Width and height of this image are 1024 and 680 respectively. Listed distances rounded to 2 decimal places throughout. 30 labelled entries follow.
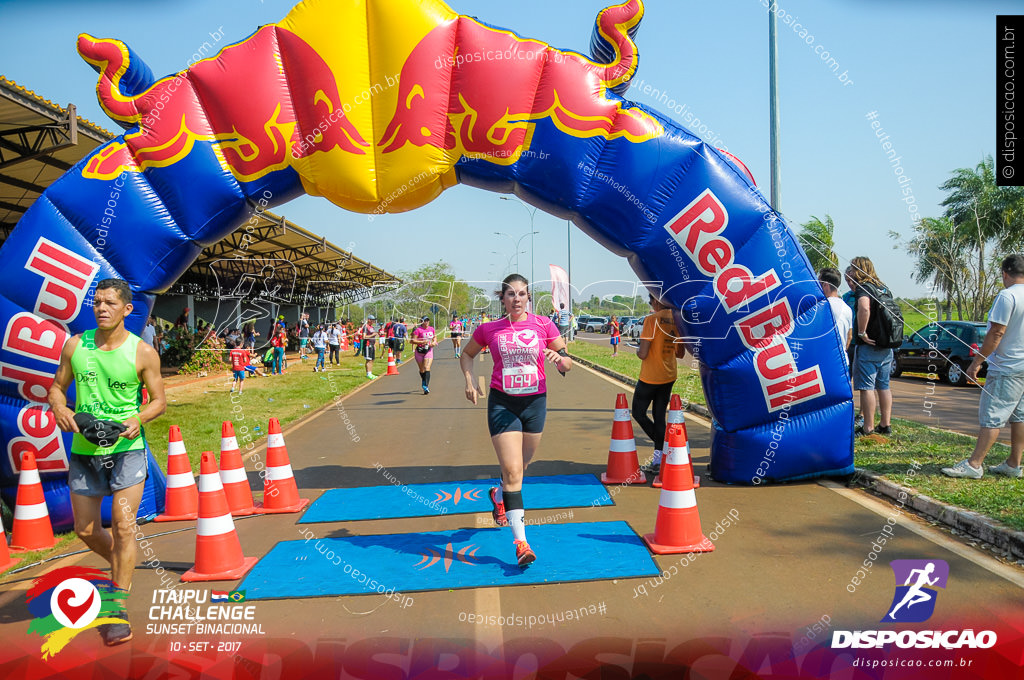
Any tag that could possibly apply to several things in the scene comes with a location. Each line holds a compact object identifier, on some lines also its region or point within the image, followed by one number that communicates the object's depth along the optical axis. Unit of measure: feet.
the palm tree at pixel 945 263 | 59.57
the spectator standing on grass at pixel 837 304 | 24.32
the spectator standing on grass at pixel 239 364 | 52.75
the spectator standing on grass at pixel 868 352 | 25.20
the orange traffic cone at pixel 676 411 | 19.32
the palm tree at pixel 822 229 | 98.68
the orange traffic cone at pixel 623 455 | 22.29
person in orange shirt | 22.08
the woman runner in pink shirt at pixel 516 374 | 15.88
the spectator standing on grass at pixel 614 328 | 78.12
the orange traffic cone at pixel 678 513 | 15.97
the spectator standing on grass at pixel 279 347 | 71.46
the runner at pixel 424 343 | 48.29
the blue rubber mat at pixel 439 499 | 19.98
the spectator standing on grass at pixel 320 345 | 75.10
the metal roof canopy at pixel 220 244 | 35.50
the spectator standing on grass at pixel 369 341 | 66.21
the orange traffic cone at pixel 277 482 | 20.48
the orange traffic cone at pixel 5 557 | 16.48
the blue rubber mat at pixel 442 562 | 14.44
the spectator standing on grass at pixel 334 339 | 81.20
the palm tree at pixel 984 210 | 79.36
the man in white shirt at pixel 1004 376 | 19.11
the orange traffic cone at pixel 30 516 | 17.88
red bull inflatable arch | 20.75
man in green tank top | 13.01
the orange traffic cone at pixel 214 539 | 15.39
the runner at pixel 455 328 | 89.25
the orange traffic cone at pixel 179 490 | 18.74
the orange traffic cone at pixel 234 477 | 19.48
